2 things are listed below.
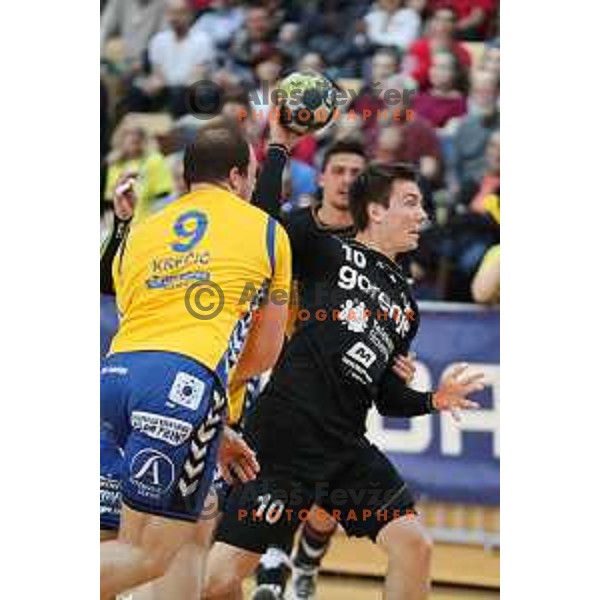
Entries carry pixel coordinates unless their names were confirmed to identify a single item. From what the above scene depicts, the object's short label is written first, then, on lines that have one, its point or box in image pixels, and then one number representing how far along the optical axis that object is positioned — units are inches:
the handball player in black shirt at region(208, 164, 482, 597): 454.6
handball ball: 456.8
